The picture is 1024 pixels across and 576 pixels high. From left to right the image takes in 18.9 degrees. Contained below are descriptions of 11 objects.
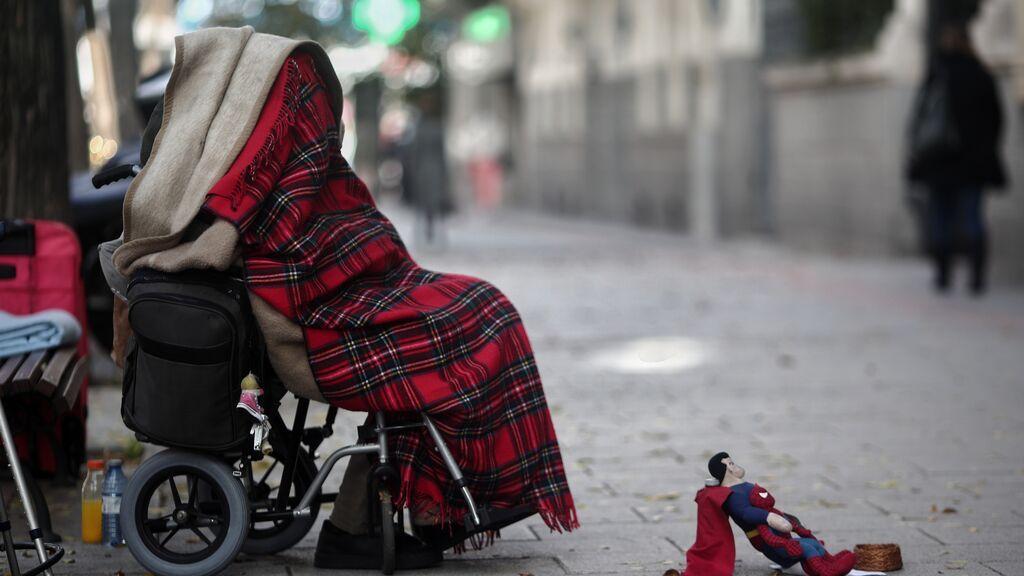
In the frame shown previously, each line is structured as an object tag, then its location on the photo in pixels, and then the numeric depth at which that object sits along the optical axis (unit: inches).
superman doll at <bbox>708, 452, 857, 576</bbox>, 332.1
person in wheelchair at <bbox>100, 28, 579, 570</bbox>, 330.5
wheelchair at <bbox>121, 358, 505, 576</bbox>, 335.3
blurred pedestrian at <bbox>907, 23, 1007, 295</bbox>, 925.4
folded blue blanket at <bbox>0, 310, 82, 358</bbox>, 390.8
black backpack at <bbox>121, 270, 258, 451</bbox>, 323.9
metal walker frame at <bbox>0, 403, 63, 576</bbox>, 311.1
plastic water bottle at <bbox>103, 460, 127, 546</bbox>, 369.3
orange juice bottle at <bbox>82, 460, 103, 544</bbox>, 375.9
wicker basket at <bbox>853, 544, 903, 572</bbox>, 351.5
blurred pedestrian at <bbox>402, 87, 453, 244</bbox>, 1482.4
